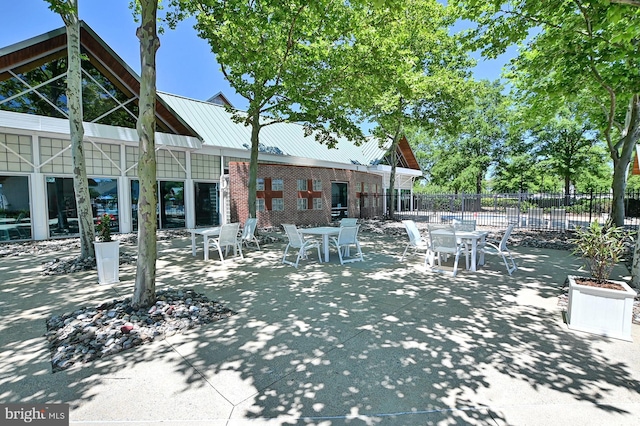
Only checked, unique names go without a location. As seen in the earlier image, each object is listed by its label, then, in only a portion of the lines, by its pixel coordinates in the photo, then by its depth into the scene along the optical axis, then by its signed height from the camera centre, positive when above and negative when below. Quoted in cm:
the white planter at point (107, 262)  581 -116
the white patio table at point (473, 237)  666 -83
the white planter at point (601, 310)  366 -138
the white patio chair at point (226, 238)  792 -99
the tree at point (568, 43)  657 +379
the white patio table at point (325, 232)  794 -85
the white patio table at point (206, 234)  792 -91
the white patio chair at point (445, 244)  643 -97
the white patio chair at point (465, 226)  830 -72
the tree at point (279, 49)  823 +444
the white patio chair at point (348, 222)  964 -70
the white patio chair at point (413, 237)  768 -94
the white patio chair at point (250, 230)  967 -93
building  1007 +189
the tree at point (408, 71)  936 +507
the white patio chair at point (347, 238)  760 -97
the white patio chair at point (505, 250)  668 -120
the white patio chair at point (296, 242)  746 -103
